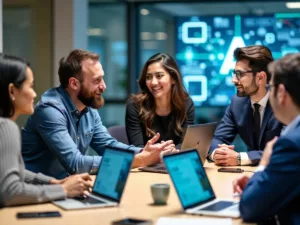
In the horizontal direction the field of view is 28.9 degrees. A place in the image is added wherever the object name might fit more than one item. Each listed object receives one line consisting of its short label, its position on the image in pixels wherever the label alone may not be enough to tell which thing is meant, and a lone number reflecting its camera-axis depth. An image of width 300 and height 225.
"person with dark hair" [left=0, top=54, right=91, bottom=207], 2.28
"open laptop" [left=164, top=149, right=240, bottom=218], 2.29
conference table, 2.19
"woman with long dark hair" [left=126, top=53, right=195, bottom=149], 4.21
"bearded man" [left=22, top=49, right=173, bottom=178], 3.15
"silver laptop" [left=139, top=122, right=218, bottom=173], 3.26
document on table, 2.15
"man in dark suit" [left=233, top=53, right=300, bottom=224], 2.09
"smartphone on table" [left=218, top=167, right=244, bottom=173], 3.37
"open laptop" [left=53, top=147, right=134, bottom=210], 2.40
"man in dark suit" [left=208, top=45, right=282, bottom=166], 3.85
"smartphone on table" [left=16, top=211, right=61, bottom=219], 2.23
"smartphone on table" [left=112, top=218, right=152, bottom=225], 2.12
